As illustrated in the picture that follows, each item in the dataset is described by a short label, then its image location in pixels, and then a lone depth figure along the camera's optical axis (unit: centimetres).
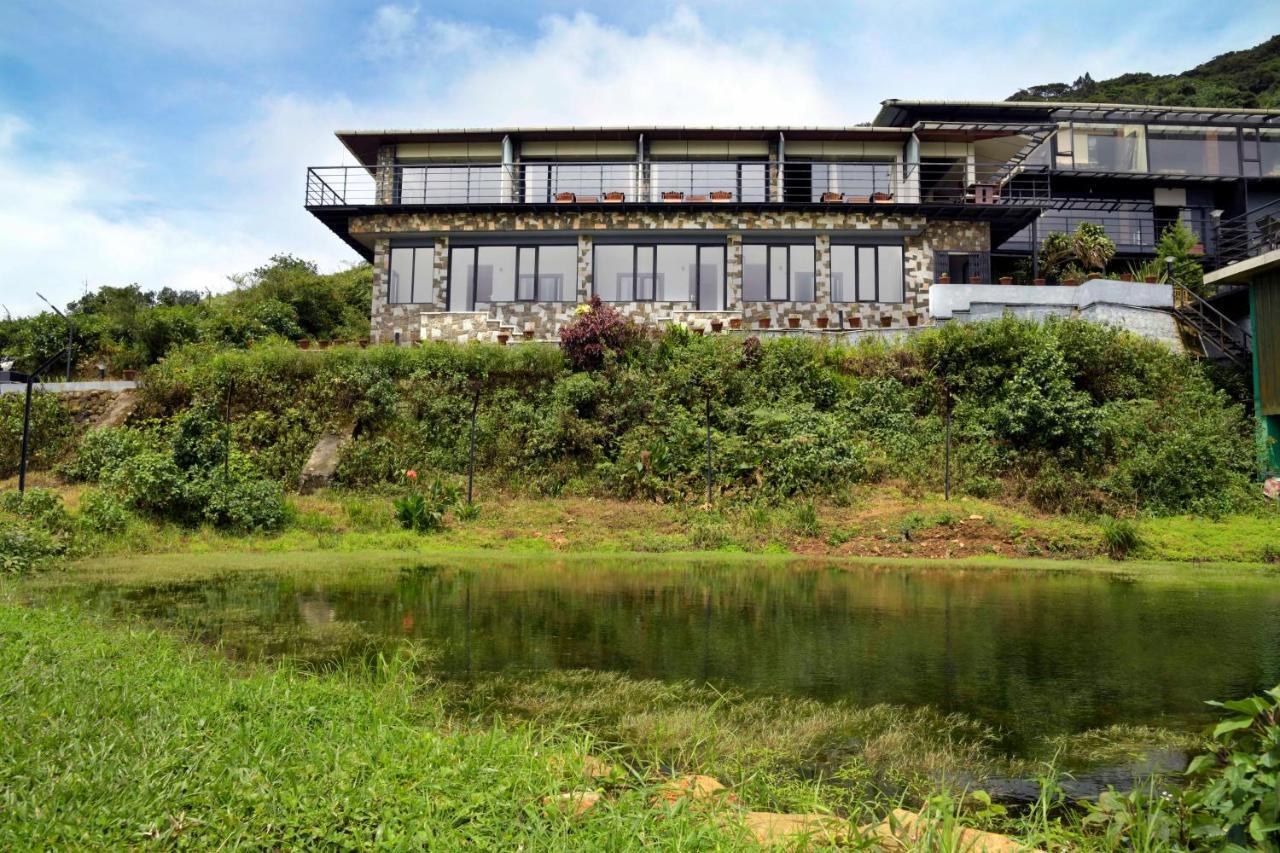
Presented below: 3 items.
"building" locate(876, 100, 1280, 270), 3547
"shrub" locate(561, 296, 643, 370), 2581
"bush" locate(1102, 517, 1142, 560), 1752
